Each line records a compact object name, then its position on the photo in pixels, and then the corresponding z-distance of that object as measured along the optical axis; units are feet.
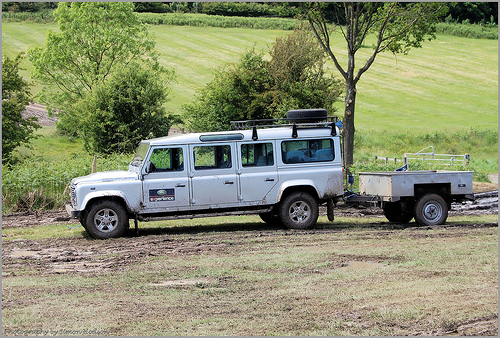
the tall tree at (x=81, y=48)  143.95
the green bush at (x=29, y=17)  256.52
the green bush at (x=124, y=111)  104.10
